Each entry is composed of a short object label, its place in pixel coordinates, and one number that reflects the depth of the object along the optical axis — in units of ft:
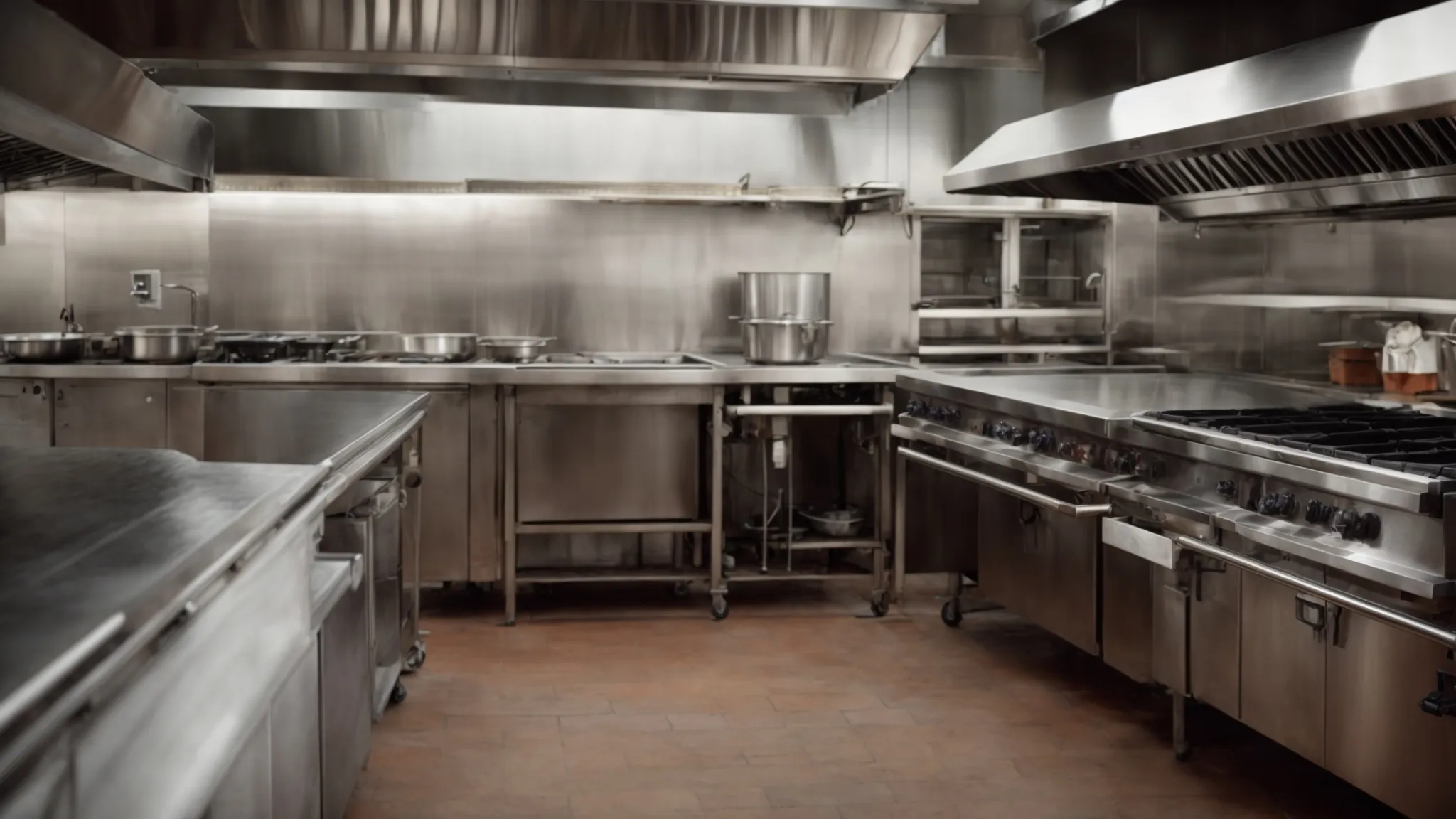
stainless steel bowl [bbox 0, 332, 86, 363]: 17.24
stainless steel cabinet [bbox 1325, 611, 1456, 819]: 8.41
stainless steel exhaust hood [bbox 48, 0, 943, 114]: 17.19
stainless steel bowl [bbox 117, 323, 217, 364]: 17.13
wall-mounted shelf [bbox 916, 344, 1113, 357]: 19.54
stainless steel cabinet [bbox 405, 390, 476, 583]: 16.53
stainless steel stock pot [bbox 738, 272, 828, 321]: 18.02
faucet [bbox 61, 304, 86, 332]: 19.06
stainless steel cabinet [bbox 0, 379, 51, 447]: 16.96
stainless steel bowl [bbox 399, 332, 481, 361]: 18.31
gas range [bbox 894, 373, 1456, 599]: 8.39
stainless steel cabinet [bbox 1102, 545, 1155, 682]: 11.91
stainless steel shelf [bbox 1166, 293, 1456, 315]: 13.58
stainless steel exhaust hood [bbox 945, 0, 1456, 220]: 8.75
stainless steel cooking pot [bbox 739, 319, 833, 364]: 17.11
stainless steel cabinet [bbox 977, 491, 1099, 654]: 12.96
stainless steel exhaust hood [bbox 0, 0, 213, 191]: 7.04
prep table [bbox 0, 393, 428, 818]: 3.88
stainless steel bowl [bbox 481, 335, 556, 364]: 18.30
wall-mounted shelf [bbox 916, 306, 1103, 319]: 18.65
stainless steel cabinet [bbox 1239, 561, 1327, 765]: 9.45
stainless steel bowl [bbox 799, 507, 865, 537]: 17.37
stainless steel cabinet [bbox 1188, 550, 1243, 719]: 10.52
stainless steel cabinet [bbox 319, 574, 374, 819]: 8.78
